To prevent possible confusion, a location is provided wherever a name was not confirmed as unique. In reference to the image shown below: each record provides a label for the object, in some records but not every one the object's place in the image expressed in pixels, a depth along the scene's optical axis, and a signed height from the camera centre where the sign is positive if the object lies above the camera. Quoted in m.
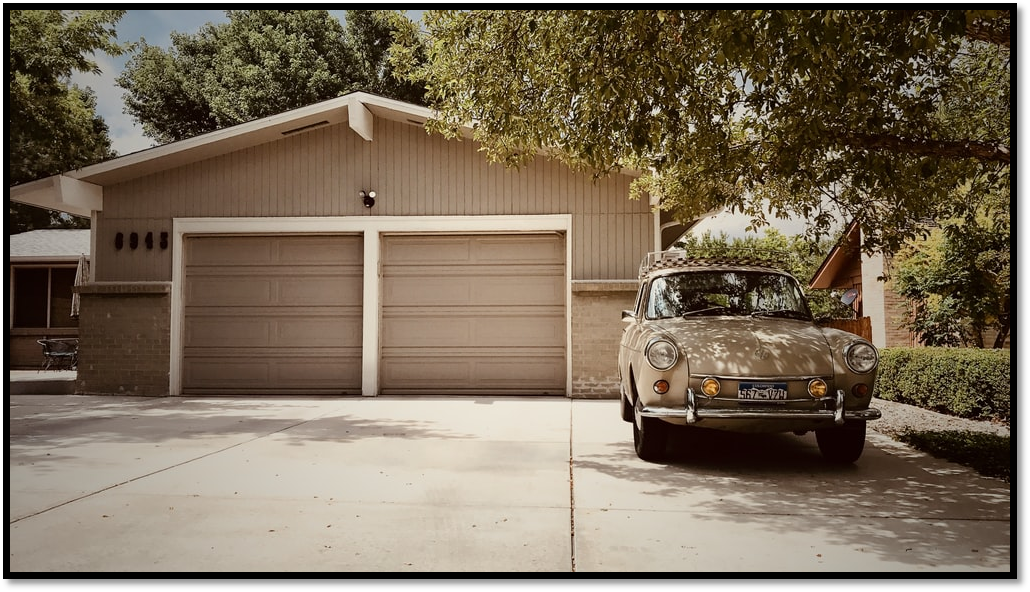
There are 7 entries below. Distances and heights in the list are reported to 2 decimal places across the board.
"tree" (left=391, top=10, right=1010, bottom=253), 5.35 +1.89
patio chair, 16.48 -0.72
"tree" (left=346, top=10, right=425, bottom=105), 27.23 +10.16
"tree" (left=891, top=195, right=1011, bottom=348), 12.02 +0.64
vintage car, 5.54 -0.45
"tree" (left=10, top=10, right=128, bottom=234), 16.00 +5.58
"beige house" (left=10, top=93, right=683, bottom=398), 11.86 +0.95
